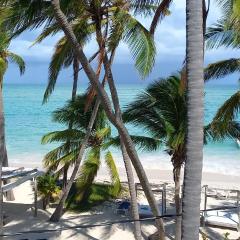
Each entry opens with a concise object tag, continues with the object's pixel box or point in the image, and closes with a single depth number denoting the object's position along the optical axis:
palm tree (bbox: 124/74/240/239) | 11.93
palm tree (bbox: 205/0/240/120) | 11.62
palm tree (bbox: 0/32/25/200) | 9.49
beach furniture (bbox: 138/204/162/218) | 15.48
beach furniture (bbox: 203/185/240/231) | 14.52
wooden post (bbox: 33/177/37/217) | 15.55
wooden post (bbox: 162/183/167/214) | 15.45
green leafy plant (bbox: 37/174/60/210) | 16.75
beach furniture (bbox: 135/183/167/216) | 15.57
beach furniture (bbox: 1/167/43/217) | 14.77
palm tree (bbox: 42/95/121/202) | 15.87
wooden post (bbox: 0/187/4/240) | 12.93
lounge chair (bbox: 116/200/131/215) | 16.27
